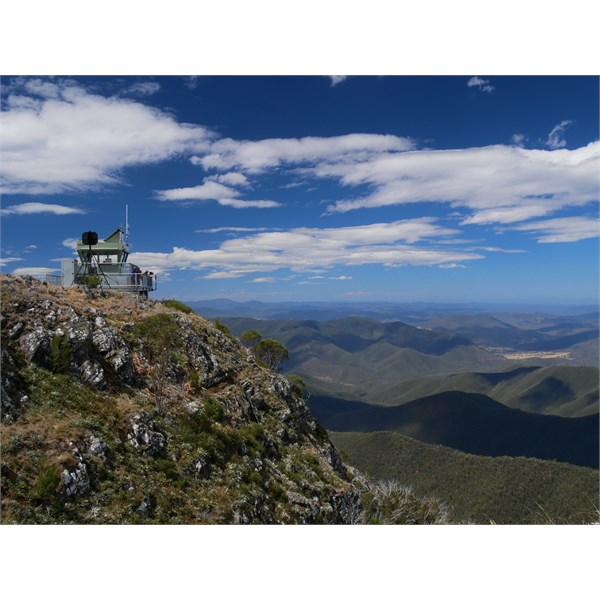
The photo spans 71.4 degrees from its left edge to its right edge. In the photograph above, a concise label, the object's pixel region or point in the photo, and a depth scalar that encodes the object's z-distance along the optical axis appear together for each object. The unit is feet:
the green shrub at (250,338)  167.02
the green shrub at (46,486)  46.50
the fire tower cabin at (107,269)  111.65
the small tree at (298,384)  129.88
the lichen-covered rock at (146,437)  63.87
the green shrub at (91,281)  109.50
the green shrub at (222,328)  132.16
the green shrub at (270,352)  163.12
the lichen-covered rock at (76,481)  49.44
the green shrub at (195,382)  89.61
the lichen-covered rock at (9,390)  54.85
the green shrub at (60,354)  67.77
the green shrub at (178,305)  122.83
